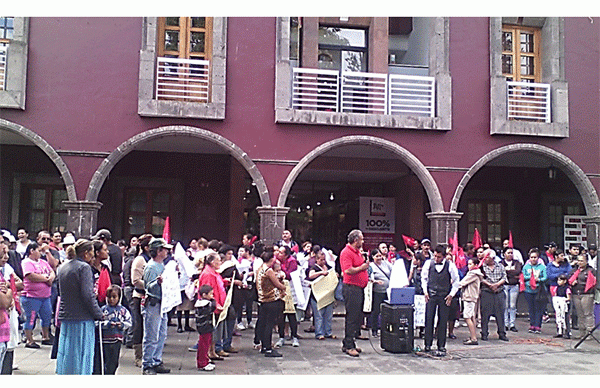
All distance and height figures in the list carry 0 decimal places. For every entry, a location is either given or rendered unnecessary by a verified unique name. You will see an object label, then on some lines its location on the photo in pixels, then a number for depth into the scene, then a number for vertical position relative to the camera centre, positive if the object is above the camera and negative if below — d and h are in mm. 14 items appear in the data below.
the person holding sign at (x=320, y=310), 10023 -1372
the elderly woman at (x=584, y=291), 10375 -989
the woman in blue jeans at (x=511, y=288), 11492 -1056
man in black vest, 8867 -926
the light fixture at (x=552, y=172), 14711 +1622
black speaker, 8805 -1474
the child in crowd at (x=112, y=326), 6160 -1040
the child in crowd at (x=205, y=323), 7383 -1187
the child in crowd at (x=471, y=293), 9898 -1035
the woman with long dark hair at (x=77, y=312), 5727 -837
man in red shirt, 8633 -786
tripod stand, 9252 -1682
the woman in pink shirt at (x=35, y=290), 8336 -924
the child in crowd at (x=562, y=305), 10773 -1285
